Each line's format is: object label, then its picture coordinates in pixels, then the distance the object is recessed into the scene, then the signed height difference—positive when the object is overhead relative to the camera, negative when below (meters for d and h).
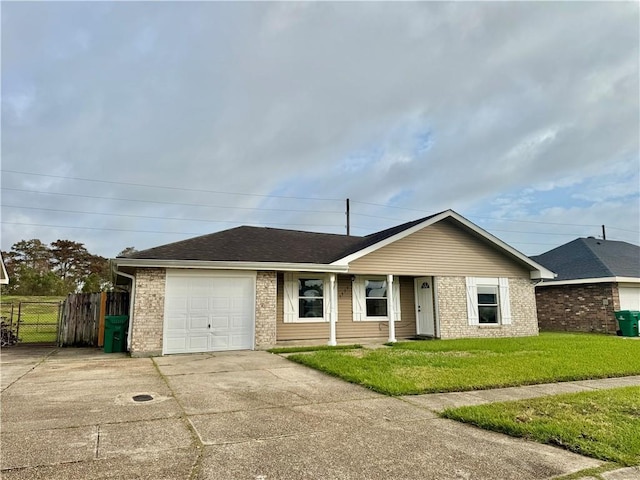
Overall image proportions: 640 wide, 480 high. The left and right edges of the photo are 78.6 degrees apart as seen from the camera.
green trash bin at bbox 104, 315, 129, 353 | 11.12 -0.96
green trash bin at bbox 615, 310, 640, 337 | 15.68 -1.08
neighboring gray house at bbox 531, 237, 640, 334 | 17.14 +0.29
